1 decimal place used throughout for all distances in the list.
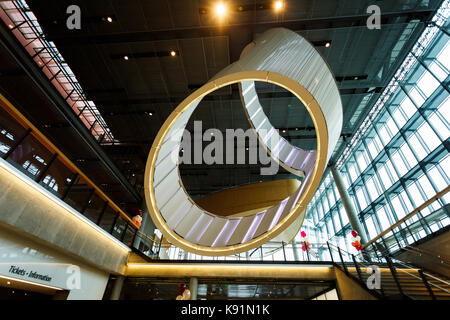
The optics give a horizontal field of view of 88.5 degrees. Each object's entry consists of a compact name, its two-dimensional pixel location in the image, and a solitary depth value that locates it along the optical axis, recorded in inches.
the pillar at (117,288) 382.3
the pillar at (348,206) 563.1
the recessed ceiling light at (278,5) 330.6
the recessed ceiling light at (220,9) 341.4
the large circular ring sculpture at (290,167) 146.4
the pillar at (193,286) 397.6
